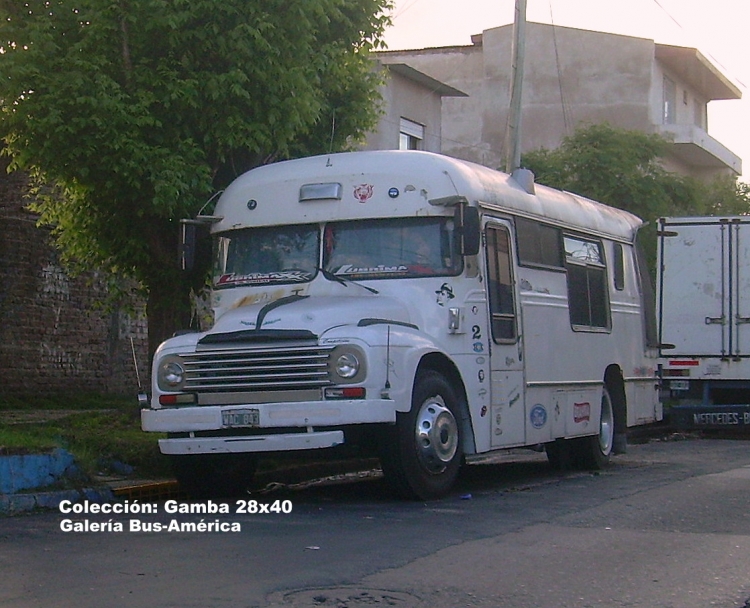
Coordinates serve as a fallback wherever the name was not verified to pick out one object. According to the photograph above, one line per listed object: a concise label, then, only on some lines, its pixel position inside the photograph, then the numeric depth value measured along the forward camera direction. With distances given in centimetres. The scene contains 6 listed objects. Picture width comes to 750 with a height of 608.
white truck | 1955
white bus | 983
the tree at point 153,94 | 1273
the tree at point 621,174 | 2841
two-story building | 3962
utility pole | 1891
